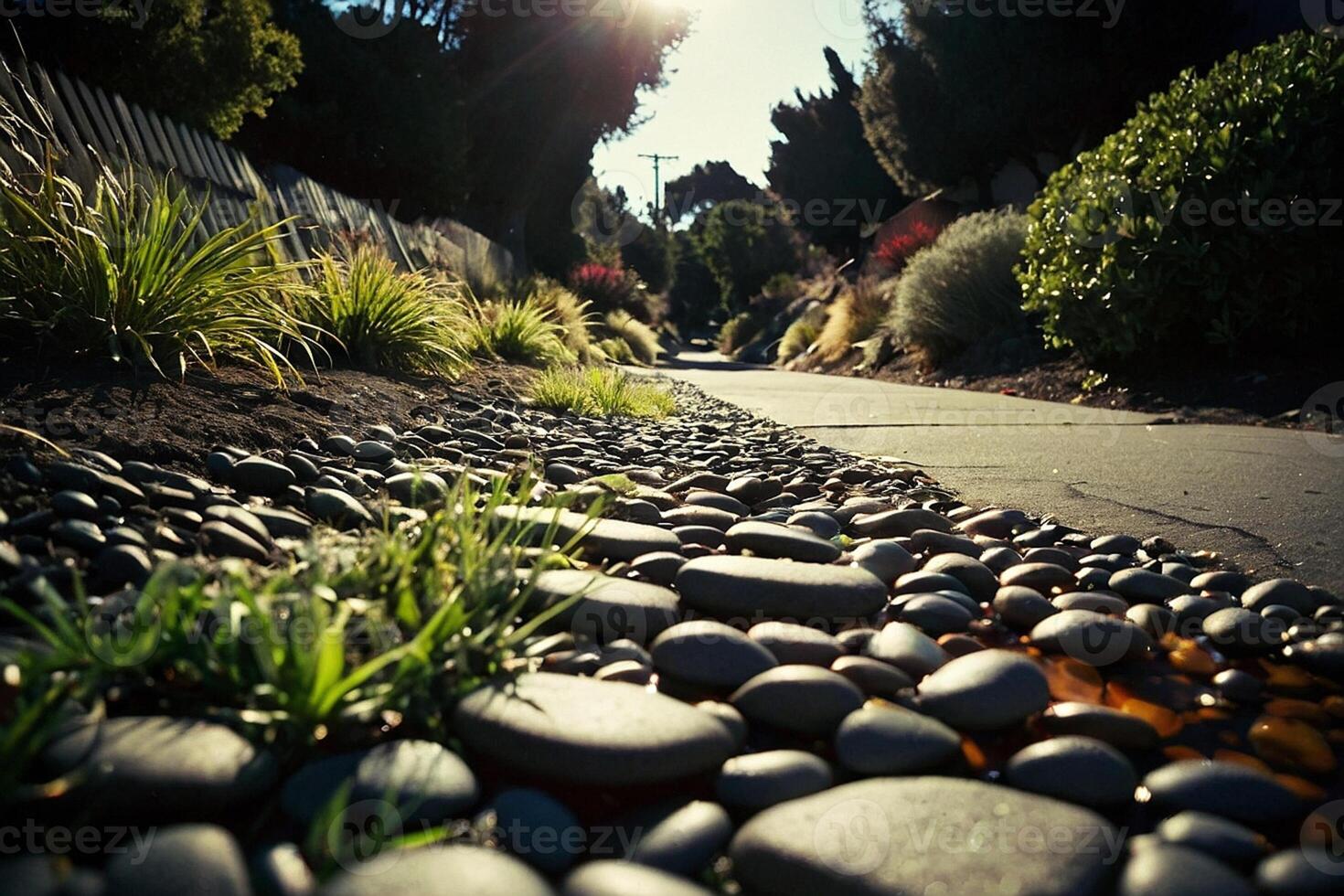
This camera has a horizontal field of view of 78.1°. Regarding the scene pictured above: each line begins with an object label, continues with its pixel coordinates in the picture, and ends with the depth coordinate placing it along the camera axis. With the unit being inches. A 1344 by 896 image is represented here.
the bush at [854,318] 444.8
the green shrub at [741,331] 868.6
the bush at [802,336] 563.2
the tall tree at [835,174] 883.4
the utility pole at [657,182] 2074.1
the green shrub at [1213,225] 185.0
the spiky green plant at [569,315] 343.0
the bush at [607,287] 653.9
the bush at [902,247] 502.3
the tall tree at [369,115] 428.1
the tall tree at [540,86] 626.2
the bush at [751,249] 1224.8
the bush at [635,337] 525.4
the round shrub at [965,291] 316.8
